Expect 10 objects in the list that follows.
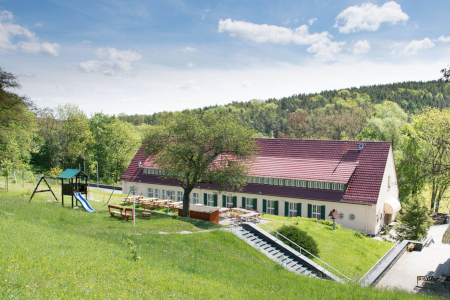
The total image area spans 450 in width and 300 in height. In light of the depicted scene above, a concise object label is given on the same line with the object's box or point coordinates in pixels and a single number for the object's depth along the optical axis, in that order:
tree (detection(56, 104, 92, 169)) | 56.02
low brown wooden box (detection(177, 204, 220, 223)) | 24.11
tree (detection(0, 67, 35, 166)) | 29.39
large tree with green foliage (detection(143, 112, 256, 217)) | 23.09
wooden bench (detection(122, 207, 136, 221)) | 21.76
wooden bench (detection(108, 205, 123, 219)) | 22.66
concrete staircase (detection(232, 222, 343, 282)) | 18.31
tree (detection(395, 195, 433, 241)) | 25.62
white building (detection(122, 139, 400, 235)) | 28.62
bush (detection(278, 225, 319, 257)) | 20.44
